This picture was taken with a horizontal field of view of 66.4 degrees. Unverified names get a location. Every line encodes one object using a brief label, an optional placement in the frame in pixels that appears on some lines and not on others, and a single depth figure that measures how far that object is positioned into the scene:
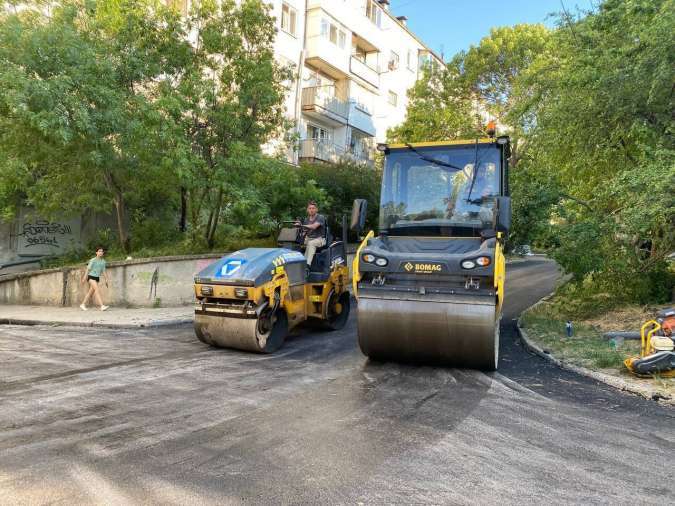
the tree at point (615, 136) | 8.52
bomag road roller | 5.95
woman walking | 12.11
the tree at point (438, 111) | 26.59
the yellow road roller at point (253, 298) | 7.14
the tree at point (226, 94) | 12.47
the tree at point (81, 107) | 10.73
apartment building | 23.53
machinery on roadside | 6.19
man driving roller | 8.97
